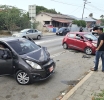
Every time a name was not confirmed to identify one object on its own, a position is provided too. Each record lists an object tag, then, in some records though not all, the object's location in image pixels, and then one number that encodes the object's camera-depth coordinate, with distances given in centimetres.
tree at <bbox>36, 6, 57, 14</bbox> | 3803
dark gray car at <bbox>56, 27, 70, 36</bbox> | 1778
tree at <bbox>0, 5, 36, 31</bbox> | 1590
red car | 656
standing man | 373
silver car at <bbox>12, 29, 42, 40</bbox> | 1174
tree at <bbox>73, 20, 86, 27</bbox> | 2814
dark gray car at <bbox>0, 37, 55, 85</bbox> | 318
